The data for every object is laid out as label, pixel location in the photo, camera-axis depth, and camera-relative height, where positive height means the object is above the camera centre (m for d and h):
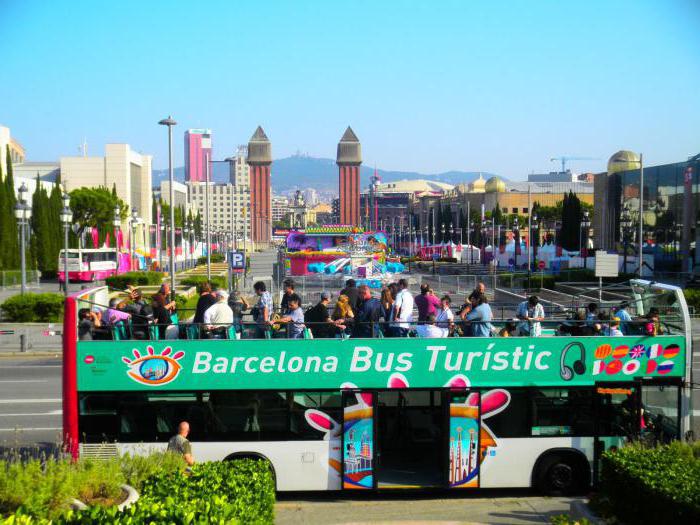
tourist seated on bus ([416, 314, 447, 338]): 12.38 -1.54
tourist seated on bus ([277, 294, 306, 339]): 12.17 -1.38
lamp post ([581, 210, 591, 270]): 63.38 -0.96
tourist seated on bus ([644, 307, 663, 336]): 12.44 -1.48
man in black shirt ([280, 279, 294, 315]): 13.27 -1.15
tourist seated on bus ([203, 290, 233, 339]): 12.27 -1.37
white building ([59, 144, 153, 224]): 115.44 +7.37
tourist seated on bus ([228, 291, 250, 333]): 14.29 -1.38
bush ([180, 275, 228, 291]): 48.39 -3.30
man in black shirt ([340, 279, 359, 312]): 15.21 -1.27
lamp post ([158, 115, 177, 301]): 33.62 +3.06
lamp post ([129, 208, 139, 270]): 62.25 -2.06
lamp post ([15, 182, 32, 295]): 36.42 +0.74
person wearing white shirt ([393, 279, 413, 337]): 13.62 -1.31
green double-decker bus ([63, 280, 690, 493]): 11.91 -2.52
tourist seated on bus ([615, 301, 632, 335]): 12.70 -1.43
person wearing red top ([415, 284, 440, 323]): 14.38 -1.37
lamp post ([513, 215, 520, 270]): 72.92 -2.09
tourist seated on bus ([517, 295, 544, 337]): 12.82 -1.45
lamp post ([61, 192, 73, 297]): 41.09 +0.64
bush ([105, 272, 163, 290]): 50.98 -3.31
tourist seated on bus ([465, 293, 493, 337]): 12.36 -1.40
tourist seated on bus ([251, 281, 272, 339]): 12.25 -1.39
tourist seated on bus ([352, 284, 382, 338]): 12.33 -1.39
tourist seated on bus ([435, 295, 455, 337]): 12.38 -1.42
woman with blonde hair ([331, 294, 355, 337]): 13.12 -1.34
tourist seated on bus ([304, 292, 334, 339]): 12.60 -1.45
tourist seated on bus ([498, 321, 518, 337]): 12.54 -1.57
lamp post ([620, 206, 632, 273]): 68.19 -0.12
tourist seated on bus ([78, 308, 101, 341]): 11.74 -1.35
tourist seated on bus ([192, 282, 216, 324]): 13.16 -1.23
